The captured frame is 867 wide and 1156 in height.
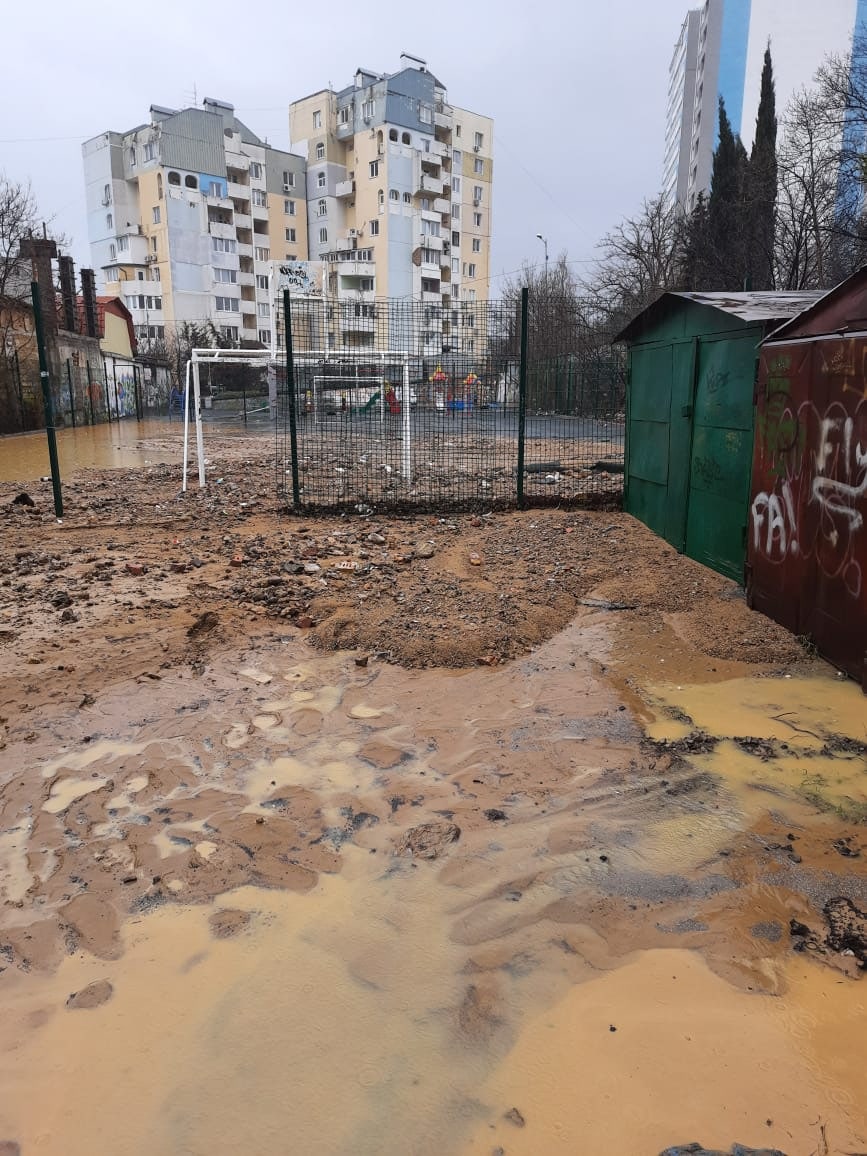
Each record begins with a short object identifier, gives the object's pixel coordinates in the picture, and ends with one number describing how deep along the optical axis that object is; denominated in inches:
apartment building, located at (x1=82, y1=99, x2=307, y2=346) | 2412.6
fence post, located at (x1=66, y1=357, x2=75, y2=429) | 1079.0
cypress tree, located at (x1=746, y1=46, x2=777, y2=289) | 885.2
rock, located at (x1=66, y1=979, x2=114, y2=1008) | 92.9
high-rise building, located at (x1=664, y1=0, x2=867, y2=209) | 1860.2
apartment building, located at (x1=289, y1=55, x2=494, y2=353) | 2488.9
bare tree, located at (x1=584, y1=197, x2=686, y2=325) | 1045.2
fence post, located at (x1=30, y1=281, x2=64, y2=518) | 330.6
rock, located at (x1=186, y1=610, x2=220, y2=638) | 215.5
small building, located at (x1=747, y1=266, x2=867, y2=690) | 178.1
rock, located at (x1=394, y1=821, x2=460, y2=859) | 122.1
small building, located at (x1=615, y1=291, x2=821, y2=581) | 242.5
